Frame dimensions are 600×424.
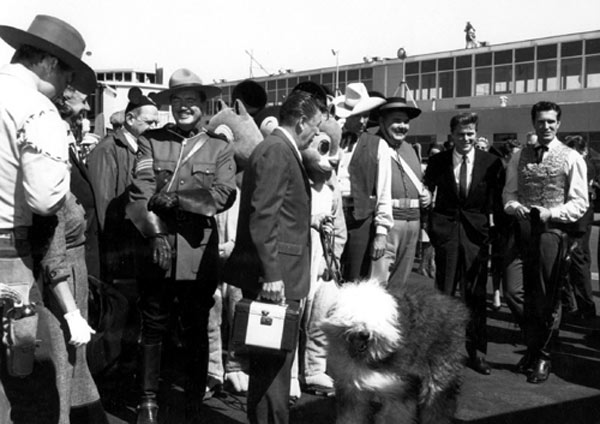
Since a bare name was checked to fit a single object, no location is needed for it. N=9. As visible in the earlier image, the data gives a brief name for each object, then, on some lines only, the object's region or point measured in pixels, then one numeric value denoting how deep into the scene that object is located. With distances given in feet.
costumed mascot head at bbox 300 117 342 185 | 18.44
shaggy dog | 12.96
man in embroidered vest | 20.74
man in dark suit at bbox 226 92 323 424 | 13.76
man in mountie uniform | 16.03
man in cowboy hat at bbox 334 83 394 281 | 21.26
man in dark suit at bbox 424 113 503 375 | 22.09
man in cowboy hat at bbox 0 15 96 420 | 10.86
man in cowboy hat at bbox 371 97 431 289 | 21.77
